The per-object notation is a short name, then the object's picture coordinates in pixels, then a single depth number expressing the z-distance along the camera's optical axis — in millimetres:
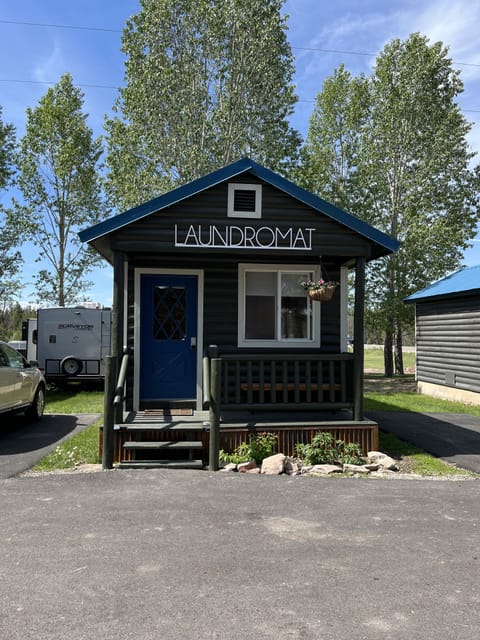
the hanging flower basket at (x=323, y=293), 7719
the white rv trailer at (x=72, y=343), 15547
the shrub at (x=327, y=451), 6863
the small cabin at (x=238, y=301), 7270
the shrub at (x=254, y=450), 6766
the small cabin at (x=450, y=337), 13580
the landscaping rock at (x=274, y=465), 6428
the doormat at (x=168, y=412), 7784
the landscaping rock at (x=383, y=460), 6828
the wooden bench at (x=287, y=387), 7602
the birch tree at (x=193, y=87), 18359
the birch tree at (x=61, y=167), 21141
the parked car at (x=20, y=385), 8516
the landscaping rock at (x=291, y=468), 6527
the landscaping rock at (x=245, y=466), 6484
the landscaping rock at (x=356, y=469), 6633
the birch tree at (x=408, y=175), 19844
